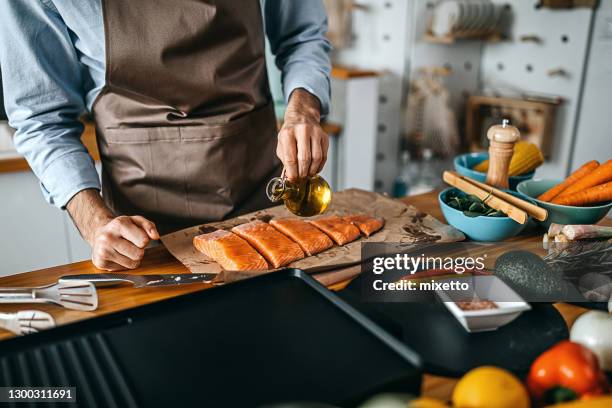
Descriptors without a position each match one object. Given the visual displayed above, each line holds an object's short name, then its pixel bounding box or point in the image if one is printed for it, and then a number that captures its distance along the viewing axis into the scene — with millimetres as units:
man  1191
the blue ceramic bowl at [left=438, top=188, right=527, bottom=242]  1155
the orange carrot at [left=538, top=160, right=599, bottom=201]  1236
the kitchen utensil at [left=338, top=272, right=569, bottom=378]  754
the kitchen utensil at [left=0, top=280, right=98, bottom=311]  909
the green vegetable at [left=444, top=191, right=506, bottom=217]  1188
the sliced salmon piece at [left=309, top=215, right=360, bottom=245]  1229
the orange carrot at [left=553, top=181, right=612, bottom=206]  1158
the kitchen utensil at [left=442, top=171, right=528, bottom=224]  1108
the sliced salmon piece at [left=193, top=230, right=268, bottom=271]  1092
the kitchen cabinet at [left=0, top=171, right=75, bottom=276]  2186
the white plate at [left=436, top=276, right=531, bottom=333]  794
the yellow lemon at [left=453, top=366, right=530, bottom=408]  581
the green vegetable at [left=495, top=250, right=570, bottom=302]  908
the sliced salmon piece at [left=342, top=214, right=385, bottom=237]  1273
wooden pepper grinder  1229
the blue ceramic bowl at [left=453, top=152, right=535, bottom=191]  1372
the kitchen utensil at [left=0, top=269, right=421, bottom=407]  635
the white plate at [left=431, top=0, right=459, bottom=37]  2627
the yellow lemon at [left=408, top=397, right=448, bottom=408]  557
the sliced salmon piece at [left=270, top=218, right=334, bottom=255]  1180
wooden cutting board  1110
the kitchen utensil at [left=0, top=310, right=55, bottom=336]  818
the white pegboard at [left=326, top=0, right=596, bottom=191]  2633
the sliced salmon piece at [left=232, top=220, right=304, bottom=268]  1137
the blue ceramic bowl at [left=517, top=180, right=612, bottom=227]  1159
